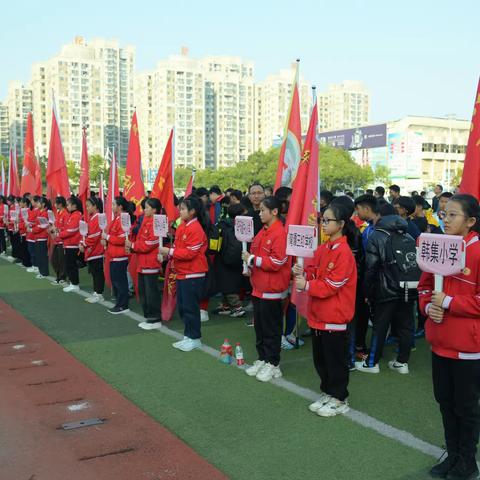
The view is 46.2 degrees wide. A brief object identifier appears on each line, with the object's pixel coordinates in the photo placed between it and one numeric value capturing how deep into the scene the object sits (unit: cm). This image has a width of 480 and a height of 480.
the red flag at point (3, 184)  1788
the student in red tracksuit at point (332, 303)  436
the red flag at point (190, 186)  953
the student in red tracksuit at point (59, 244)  1068
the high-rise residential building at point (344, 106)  12012
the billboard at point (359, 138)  6738
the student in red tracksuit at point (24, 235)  1328
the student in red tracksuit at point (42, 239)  1189
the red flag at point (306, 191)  568
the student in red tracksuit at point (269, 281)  538
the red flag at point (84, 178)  1123
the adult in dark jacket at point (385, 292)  546
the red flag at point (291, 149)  764
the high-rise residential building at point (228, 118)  10588
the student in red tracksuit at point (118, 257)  824
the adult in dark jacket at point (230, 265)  795
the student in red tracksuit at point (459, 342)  331
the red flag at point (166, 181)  846
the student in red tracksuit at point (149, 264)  745
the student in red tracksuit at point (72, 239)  1002
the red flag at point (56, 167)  1187
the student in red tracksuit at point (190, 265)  643
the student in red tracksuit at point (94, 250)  927
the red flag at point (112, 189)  917
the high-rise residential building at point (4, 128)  10588
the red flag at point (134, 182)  960
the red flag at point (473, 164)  495
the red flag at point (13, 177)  1630
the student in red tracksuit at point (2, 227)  1555
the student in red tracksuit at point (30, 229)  1225
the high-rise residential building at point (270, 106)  10669
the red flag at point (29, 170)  1455
